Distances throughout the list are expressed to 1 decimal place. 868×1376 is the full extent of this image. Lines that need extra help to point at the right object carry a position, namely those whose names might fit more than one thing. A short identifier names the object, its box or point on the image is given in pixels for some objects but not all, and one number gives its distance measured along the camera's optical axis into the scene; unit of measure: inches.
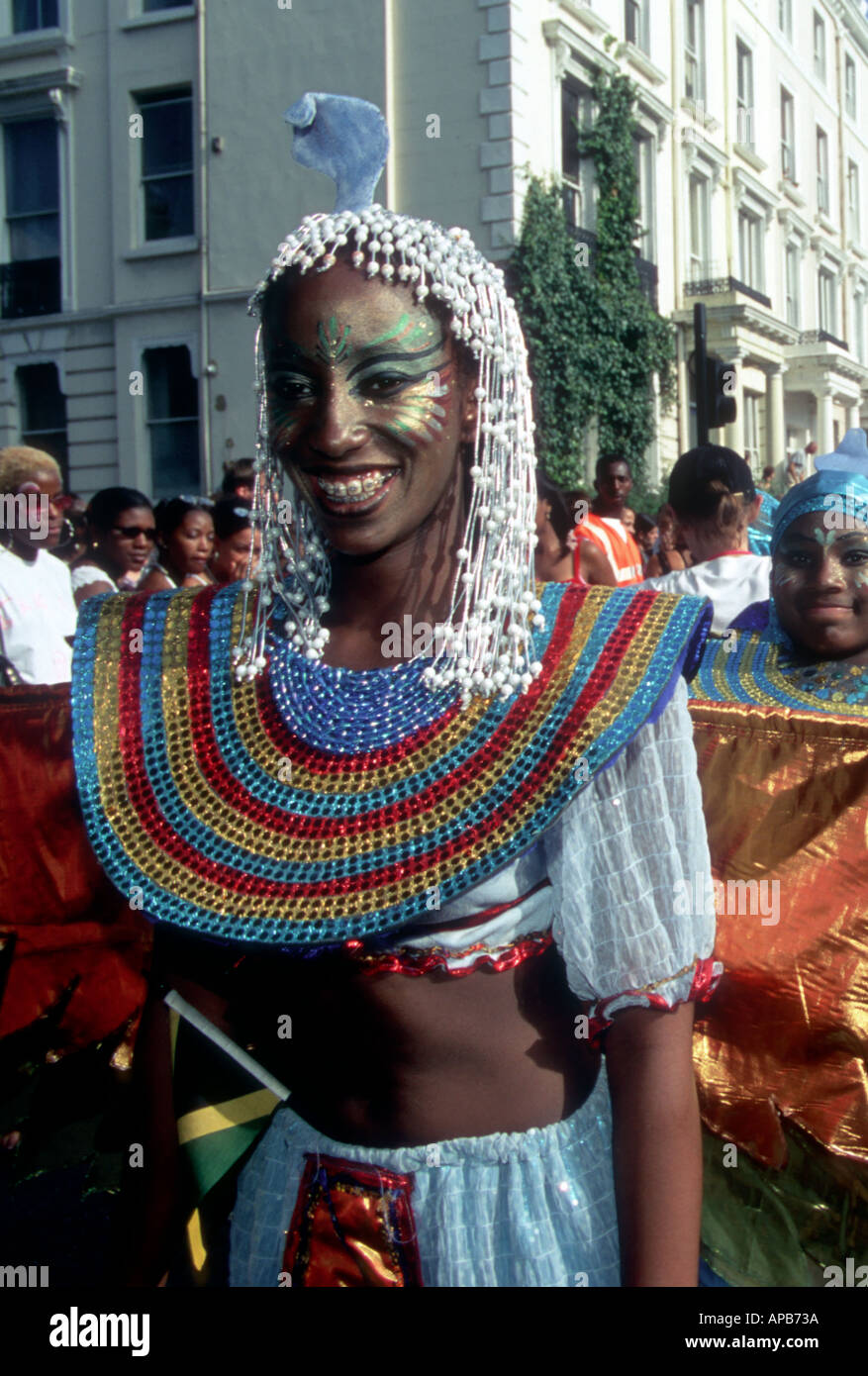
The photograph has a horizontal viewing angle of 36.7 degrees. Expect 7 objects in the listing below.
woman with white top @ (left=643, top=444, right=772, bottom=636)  166.7
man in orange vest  238.2
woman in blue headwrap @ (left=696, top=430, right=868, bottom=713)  108.6
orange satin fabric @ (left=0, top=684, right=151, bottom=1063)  74.3
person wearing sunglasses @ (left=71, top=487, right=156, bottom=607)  219.1
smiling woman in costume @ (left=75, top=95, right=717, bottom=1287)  52.5
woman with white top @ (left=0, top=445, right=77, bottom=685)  162.6
